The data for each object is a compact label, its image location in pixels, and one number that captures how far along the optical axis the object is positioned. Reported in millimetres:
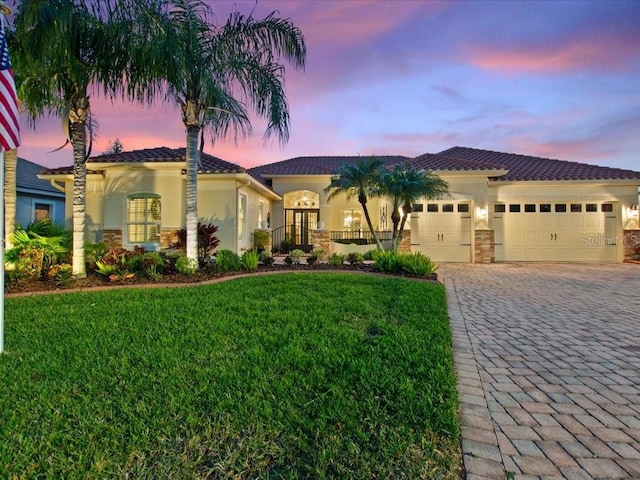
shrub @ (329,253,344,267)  10547
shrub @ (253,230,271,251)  15141
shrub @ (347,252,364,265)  10945
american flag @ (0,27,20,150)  3961
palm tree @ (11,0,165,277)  6660
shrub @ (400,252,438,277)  9352
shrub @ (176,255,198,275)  8578
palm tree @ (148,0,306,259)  8016
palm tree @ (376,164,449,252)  11297
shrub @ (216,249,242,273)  9344
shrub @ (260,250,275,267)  10578
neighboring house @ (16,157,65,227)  16734
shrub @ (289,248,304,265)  10984
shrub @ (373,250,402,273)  9828
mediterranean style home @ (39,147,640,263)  12586
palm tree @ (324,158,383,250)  11836
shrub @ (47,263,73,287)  7619
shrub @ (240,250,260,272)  9625
